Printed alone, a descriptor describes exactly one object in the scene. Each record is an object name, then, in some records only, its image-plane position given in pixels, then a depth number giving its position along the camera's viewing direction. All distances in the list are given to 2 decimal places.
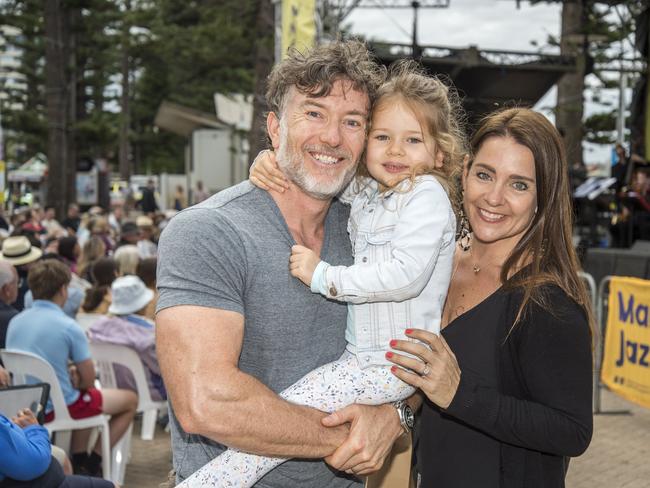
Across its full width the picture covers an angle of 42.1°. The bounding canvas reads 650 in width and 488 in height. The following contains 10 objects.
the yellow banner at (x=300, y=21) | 8.08
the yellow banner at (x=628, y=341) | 7.28
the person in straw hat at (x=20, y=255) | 8.62
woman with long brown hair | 2.47
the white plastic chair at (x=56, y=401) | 5.86
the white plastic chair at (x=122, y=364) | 6.95
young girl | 2.46
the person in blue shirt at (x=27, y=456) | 3.96
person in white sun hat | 6.99
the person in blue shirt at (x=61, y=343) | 6.05
